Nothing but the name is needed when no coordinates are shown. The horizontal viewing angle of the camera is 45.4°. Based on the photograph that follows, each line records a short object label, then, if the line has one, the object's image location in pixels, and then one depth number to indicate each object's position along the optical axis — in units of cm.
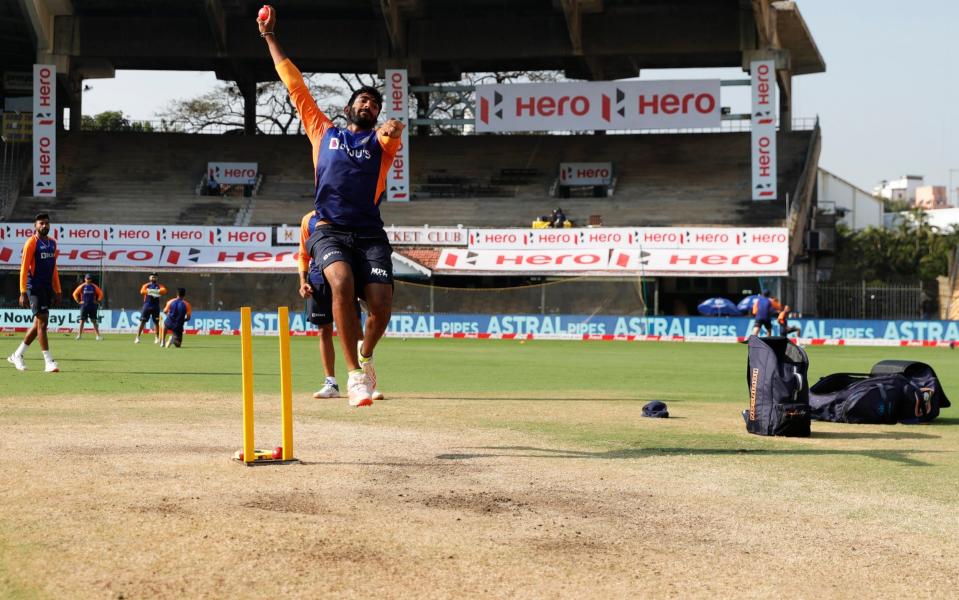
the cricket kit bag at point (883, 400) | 1050
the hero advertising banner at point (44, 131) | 4719
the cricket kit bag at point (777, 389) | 913
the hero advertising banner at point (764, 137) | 4491
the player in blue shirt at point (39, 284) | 1572
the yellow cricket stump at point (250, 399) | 656
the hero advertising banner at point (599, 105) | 4650
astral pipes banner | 3675
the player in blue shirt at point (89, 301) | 3017
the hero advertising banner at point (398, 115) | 4712
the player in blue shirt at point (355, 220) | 811
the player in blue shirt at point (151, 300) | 3006
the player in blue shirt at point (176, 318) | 2741
